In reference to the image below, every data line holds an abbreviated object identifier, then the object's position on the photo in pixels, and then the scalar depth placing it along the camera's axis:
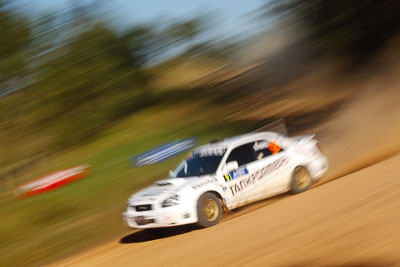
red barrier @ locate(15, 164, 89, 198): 19.44
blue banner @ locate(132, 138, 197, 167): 20.89
